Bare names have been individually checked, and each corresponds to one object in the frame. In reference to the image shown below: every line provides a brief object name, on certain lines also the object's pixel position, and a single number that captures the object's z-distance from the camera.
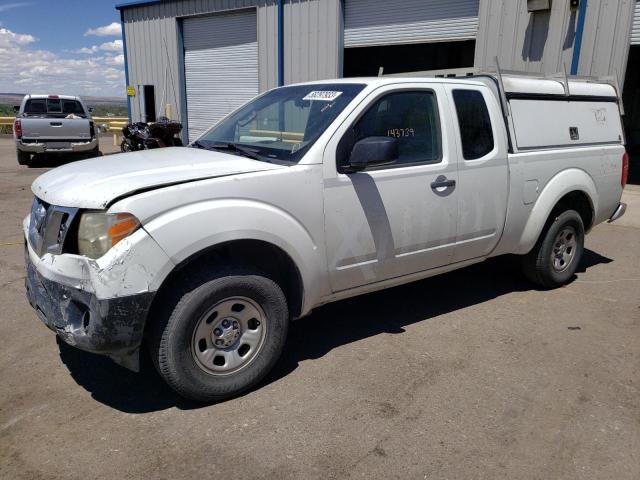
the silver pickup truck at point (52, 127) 13.72
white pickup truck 2.84
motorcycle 13.17
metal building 9.46
